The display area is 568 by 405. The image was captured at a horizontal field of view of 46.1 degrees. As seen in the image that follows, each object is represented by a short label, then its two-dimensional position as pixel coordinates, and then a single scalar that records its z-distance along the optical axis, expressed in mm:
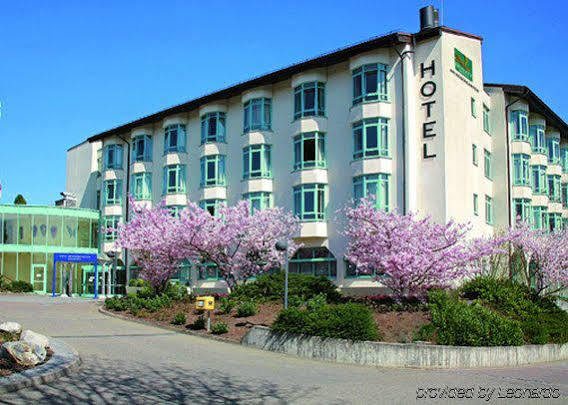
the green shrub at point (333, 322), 17562
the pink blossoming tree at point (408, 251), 22688
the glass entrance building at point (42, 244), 46125
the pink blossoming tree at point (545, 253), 31141
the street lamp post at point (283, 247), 20344
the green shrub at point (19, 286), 43156
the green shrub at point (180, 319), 22438
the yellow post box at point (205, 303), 20859
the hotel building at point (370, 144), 31688
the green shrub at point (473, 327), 17859
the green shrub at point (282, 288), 26531
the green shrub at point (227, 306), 23531
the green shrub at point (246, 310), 22750
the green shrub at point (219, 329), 20562
